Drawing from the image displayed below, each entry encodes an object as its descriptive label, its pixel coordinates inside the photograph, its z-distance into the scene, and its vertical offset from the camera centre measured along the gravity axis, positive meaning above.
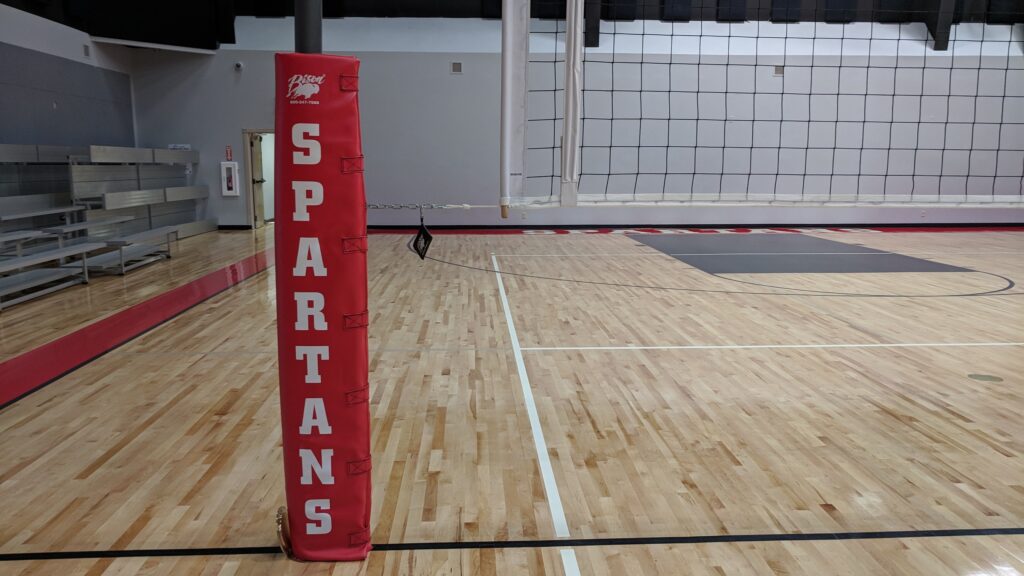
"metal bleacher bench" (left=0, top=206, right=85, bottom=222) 7.05 -0.39
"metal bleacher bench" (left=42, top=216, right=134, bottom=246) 7.56 -0.54
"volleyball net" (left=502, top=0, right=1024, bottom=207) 12.47 +1.38
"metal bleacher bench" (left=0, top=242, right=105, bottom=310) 6.55 -0.96
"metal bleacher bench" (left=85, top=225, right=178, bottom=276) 8.27 -0.92
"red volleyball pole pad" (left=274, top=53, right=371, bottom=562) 2.38 -0.42
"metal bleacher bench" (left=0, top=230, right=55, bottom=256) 6.69 -0.56
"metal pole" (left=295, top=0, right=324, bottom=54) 2.40 +0.47
